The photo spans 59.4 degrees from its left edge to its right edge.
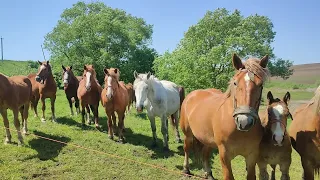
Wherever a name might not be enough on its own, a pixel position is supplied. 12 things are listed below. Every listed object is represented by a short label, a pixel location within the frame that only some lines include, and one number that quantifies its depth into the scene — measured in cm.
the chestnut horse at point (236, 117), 332
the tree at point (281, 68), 3066
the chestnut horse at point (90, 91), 908
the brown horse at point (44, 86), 956
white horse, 732
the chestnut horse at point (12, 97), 700
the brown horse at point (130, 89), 1295
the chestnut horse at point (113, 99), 792
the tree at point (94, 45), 3353
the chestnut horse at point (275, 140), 394
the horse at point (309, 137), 390
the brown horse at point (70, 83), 1048
